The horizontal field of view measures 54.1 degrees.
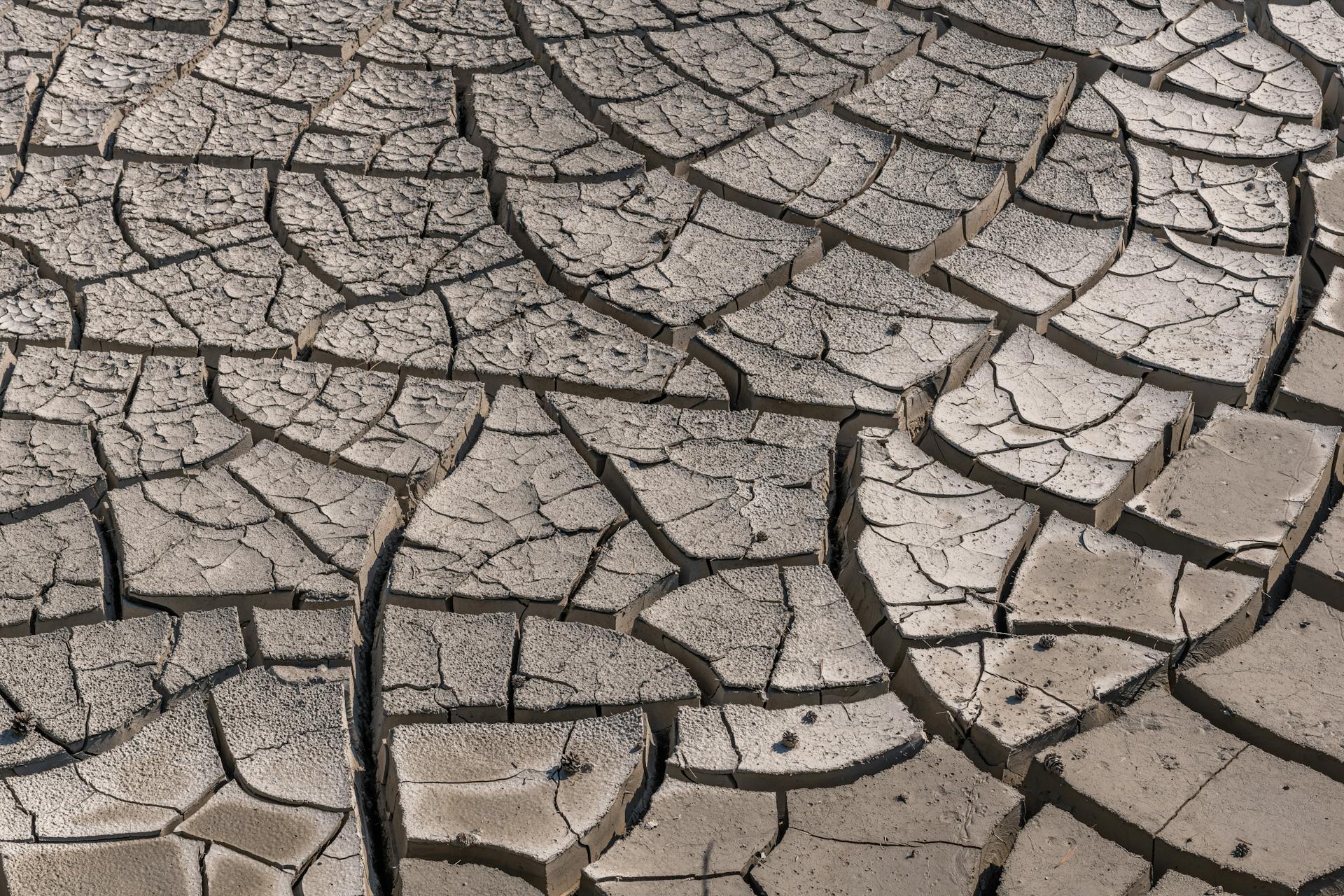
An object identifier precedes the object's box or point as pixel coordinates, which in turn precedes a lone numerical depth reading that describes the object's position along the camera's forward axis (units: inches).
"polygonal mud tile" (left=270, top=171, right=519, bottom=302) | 124.3
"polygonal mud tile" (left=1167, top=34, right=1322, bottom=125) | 151.0
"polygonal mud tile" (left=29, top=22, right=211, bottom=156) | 140.3
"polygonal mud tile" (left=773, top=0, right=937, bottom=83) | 154.7
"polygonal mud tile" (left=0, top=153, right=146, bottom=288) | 124.0
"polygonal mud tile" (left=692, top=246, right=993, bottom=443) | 112.1
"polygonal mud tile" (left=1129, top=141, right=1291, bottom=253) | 132.1
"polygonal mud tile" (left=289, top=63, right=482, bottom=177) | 137.6
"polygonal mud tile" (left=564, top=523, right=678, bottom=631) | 92.5
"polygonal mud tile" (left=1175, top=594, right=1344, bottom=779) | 85.4
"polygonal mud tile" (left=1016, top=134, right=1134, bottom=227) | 133.0
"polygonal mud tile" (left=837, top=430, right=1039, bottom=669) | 92.6
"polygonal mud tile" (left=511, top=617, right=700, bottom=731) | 86.5
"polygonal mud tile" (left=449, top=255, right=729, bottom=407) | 113.3
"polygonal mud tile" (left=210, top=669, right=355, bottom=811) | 81.5
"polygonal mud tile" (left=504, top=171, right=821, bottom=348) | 121.7
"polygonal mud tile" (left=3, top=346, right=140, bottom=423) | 107.9
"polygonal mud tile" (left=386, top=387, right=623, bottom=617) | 94.0
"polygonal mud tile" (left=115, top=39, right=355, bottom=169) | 138.3
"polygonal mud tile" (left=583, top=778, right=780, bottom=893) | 77.5
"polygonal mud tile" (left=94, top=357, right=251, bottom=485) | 103.3
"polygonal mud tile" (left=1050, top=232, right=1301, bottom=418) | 115.0
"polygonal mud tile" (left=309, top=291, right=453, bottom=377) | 114.9
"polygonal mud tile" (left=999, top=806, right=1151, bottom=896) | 77.5
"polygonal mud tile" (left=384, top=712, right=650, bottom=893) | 78.0
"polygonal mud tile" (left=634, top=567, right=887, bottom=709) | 87.9
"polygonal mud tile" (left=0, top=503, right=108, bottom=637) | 91.8
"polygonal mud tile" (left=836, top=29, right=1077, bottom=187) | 141.5
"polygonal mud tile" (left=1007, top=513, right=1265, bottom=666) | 92.1
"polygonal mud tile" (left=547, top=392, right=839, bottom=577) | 98.0
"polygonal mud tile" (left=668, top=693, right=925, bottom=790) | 82.6
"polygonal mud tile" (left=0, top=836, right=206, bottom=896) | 76.5
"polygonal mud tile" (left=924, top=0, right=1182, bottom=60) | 157.2
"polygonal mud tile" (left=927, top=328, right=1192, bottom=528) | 103.3
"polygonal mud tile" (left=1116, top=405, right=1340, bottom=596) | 98.7
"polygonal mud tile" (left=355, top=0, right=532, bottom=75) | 152.9
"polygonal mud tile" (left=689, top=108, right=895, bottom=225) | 133.8
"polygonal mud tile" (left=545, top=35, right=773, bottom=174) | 141.4
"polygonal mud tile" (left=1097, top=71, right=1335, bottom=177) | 143.9
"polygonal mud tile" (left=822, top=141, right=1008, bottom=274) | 128.2
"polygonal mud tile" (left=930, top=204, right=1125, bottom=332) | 121.6
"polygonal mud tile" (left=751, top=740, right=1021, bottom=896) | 77.4
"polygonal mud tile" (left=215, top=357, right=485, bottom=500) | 104.5
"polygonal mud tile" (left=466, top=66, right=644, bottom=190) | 137.6
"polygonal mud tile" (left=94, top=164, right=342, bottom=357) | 116.4
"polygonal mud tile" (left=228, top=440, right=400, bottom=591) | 96.8
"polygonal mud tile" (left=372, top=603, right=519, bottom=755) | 86.0
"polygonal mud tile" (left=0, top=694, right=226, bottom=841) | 79.4
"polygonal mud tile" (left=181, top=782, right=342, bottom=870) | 77.9
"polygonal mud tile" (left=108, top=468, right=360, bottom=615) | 93.3
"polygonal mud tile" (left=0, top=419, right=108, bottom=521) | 99.8
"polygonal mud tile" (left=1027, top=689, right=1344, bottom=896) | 78.3
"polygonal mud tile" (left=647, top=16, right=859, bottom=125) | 148.4
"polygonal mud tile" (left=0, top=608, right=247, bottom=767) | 85.2
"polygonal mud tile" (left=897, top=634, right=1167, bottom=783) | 85.2
